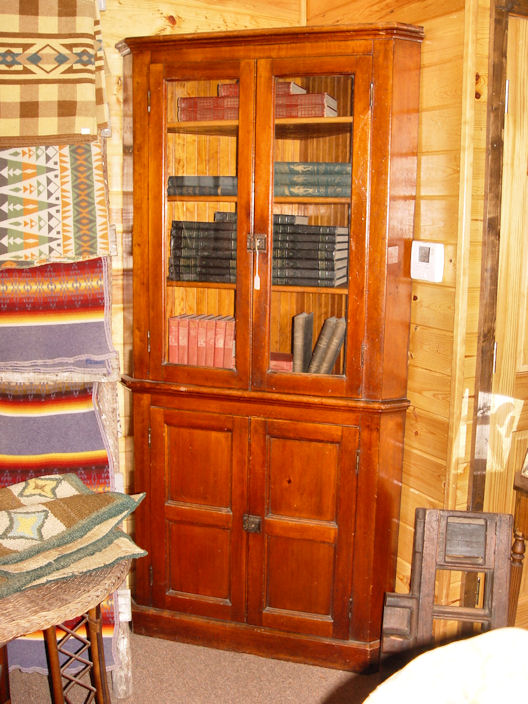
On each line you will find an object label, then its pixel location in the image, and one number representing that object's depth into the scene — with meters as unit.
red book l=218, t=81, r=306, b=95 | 2.23
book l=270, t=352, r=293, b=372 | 2.34
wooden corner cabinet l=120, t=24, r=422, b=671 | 2.20
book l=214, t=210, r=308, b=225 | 2.29
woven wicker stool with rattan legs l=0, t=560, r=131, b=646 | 1.56
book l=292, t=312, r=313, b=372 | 2.32
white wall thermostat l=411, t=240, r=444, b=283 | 2.16
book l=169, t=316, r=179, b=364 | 2.42
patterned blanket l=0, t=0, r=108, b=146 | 2.20
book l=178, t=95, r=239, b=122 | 2.29
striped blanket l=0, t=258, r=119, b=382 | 2.25
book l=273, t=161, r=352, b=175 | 2.22
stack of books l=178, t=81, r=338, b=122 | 2.21
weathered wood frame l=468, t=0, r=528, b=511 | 2.05
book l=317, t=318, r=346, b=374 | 2.28
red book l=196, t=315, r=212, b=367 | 2.40
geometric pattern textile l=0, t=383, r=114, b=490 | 2.25
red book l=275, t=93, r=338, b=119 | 2.21
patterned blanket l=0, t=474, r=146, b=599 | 1.61
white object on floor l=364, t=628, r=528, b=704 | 0.87
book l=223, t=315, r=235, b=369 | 2.38
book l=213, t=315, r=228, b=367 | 2.38
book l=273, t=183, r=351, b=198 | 2.23
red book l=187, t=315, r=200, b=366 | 2.41
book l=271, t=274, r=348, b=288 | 2.26
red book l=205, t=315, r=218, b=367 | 2.39
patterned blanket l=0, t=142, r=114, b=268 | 2.25
